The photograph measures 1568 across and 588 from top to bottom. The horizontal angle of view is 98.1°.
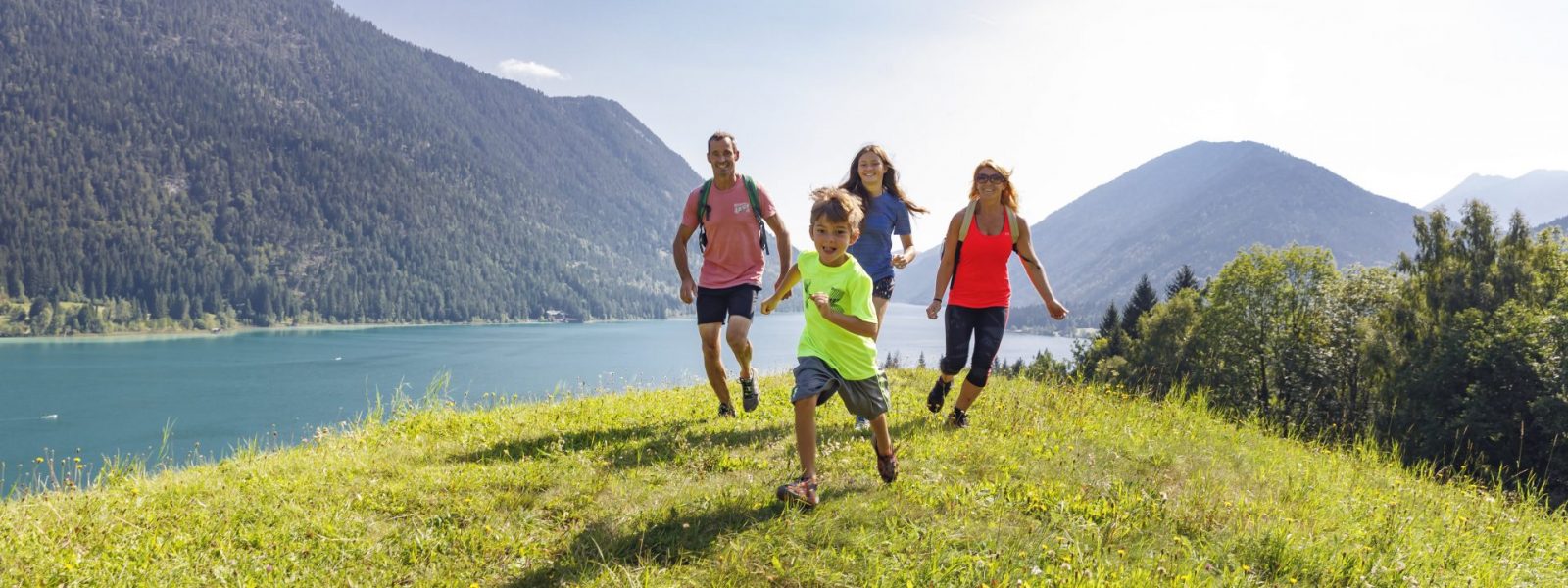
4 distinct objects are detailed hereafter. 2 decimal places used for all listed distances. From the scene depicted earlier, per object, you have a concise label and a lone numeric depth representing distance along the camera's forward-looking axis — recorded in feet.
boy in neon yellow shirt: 13.85
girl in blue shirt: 21.84
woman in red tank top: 20.29
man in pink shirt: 21.15
